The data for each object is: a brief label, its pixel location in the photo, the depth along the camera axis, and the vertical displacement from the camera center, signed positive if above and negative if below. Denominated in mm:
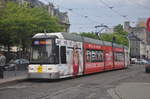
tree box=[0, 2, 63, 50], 46719 +4897
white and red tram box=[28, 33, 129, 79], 23641 +348
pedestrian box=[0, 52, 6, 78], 23398 -61
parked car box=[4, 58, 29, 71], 28544 -428
